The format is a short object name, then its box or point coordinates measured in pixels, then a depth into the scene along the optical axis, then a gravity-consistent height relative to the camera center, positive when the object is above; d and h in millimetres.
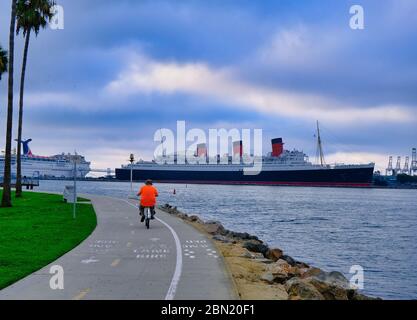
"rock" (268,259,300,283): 12969 -2392
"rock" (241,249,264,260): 17122 -2504
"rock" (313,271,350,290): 13264 -2523
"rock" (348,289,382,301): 12942 -2808
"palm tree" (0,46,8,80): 36750 +7684
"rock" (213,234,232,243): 20966 -2386
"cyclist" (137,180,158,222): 21719 -778
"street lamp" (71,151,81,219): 23797 +747
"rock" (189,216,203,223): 31417 -2457
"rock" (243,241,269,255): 20625 -2638
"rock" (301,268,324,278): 14727 -2574
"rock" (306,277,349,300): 12079 -2487
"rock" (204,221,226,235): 25562 -2562
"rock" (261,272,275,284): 12575 -2324
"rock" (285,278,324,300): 10531 -2210
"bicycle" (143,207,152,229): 21927 -1533
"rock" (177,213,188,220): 32812 -2424
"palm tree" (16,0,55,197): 37500 +10972
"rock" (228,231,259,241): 25406 -2765
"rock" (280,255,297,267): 19088 -2970
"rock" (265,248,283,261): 19830 -2805
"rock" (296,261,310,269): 18812 -3073
